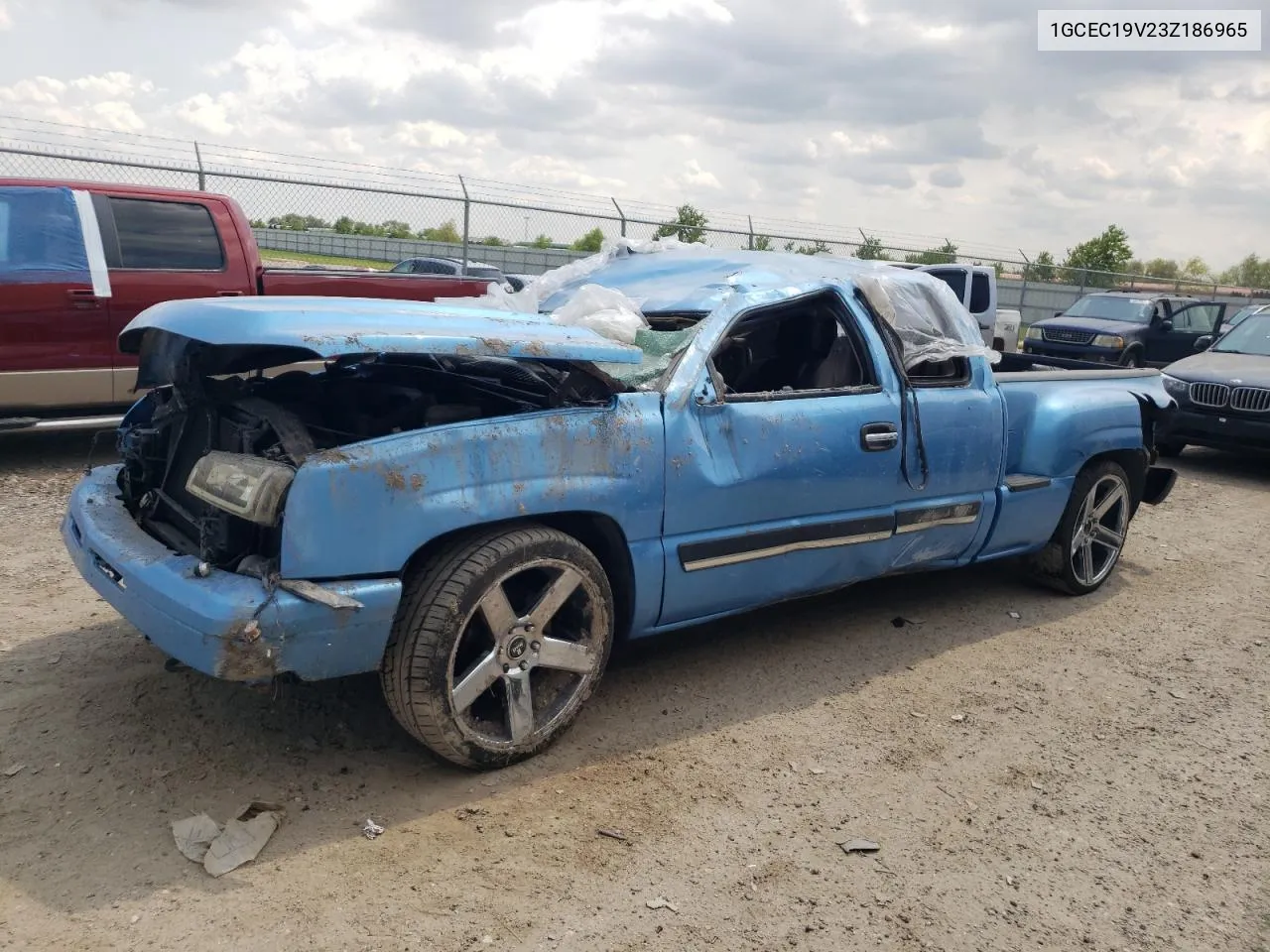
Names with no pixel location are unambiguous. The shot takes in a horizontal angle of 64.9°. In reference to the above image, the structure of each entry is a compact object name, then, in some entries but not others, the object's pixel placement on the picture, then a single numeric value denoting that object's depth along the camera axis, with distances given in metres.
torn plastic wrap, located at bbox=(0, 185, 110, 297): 6.36
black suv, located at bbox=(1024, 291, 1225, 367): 14.73
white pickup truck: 14.34
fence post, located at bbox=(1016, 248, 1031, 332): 23.53
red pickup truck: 6.38
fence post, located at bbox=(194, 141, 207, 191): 10.38
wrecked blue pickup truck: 2.86
